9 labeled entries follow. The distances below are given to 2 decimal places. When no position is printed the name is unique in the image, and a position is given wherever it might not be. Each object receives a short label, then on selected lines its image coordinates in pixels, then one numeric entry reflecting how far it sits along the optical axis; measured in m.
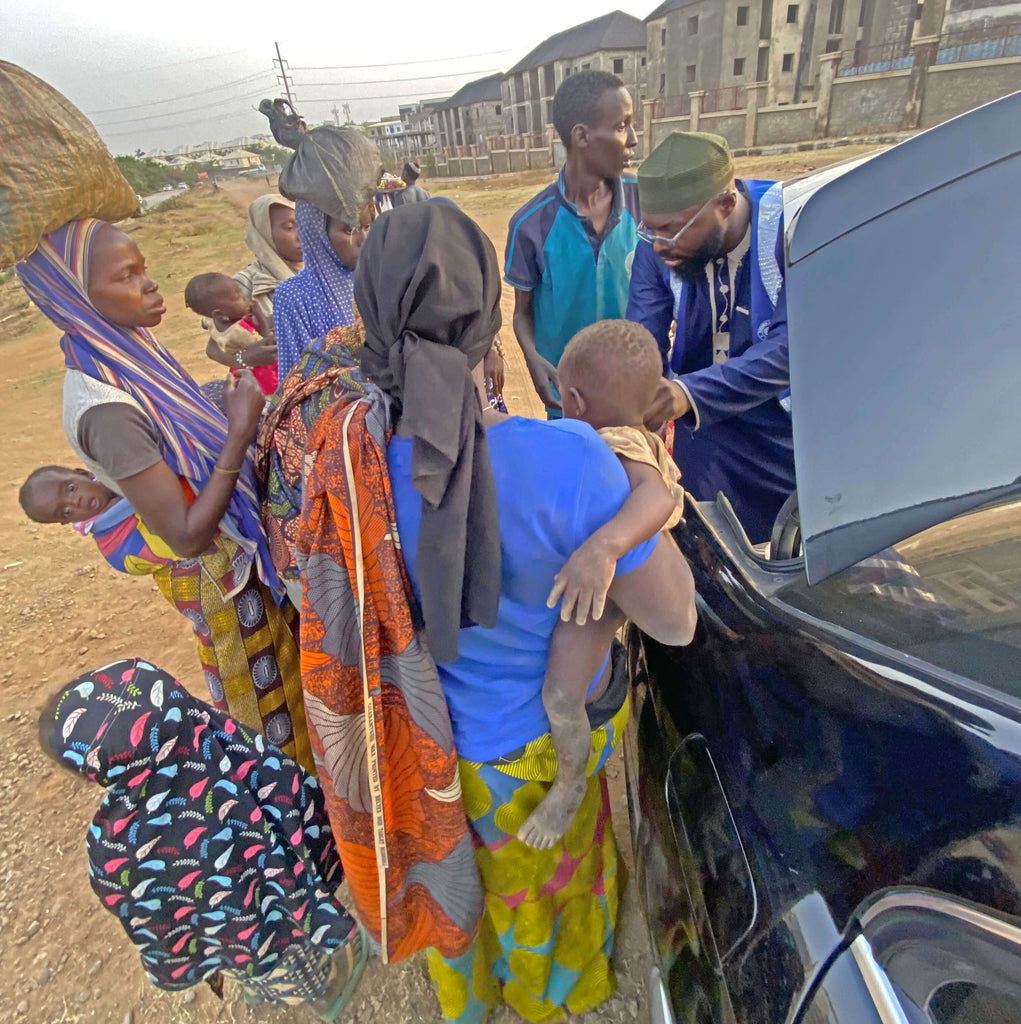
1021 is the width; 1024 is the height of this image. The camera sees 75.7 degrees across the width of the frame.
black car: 0.85
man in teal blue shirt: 2.84
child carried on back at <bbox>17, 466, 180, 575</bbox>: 1.84
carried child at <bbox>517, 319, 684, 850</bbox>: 1.15
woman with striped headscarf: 1.65
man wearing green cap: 2.06
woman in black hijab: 1.08
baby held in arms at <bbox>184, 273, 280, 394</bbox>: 3.28
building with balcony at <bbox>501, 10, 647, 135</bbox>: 39.25
